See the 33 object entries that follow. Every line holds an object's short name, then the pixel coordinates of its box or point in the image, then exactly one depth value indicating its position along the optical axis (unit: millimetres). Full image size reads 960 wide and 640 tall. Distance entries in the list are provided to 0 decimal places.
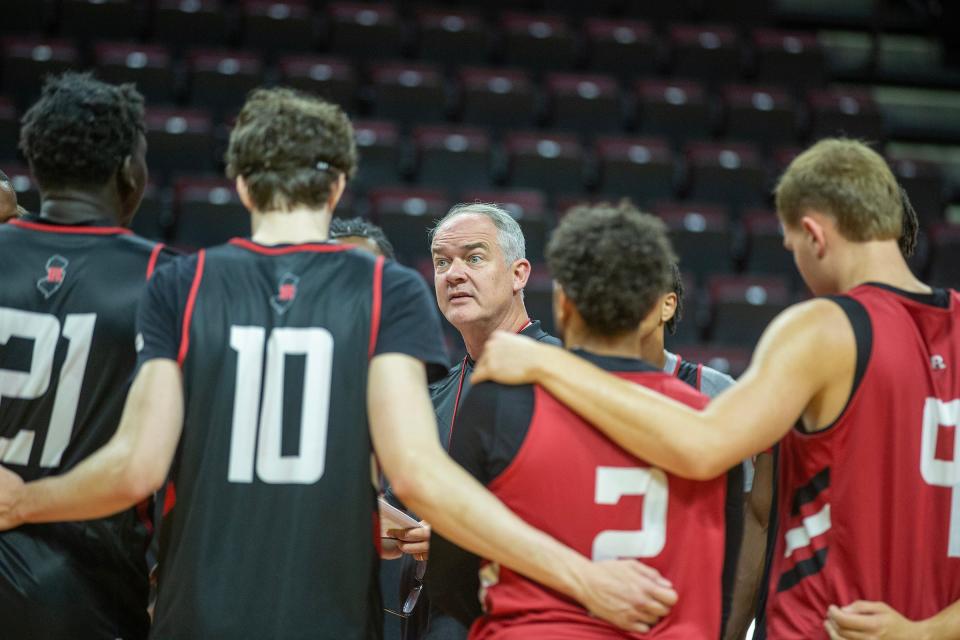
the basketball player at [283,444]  4352
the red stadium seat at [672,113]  20328
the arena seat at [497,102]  19812
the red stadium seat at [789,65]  22094
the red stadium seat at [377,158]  17984
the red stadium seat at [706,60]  21984
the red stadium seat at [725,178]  18828
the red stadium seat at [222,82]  18906
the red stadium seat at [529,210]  16000
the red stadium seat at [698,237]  17156
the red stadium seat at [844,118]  20219
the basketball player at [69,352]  4871
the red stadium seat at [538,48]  21734
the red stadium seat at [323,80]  18766
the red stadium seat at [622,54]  21828
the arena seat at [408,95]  19562
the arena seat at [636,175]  18406
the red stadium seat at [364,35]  21016
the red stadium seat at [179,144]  17484
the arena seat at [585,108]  20109
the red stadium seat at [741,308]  15992
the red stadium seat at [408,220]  16031
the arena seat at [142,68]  18391
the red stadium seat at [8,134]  16641
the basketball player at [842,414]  4418
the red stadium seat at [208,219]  15922
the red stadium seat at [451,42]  21406
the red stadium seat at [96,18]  20250
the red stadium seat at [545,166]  18328
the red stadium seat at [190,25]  20562
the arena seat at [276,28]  20766
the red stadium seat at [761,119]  20328
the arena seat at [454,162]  18156
